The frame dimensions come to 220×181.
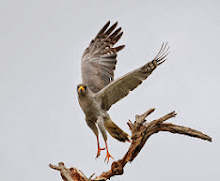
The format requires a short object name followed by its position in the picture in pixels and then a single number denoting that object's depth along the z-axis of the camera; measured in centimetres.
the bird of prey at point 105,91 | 2045
